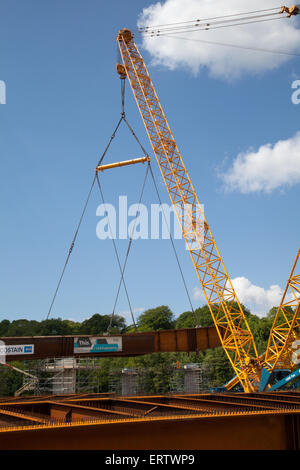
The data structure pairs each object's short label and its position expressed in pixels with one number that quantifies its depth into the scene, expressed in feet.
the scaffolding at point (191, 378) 187.50
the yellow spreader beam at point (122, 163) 130.82
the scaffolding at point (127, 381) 178.50
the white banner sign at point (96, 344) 125.49
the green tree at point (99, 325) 411.54
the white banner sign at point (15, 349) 117.08
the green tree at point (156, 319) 376.46
